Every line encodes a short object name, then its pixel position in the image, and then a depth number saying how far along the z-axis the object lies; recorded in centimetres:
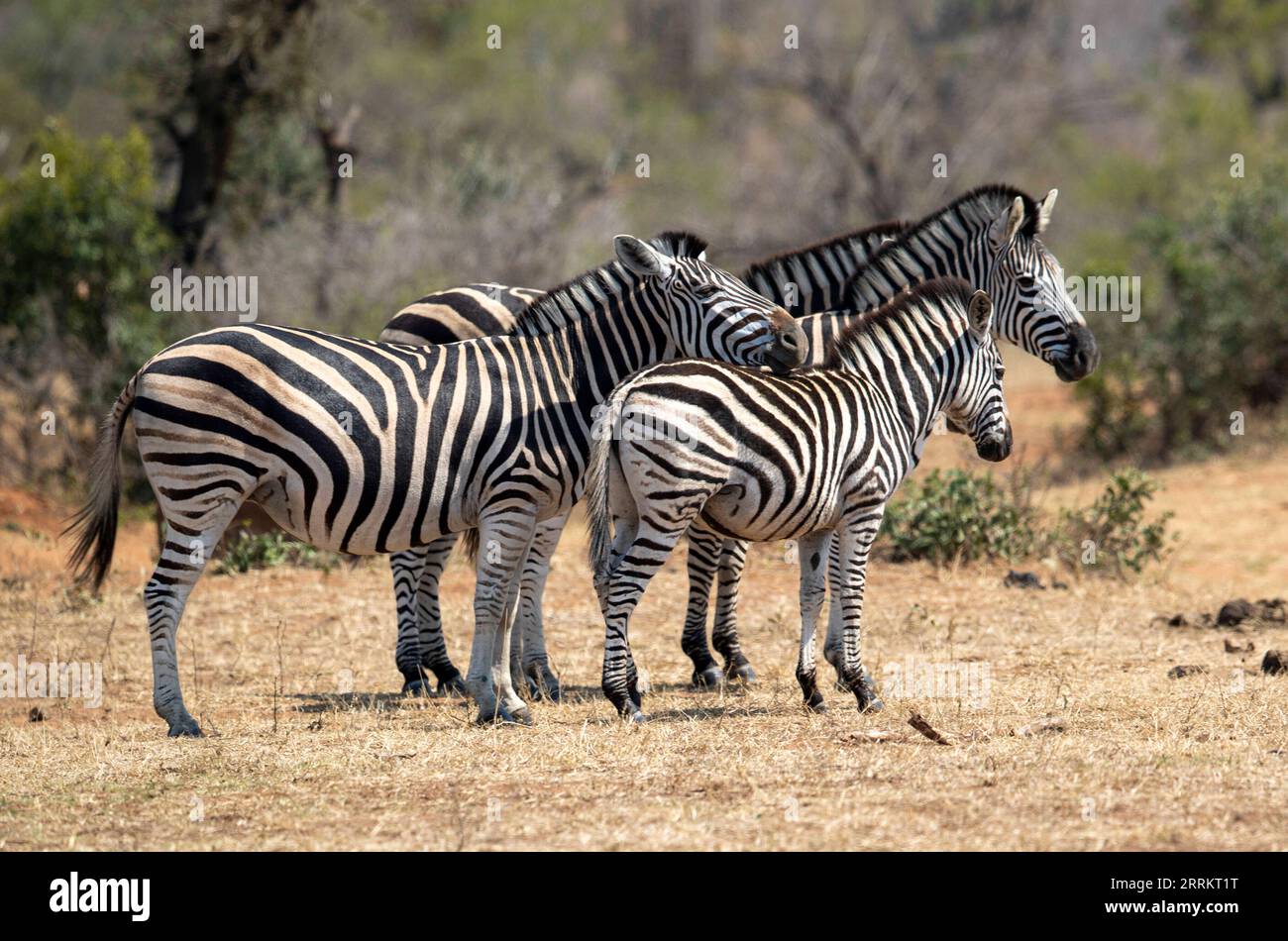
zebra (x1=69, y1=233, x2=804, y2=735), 771
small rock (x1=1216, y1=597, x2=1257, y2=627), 1069
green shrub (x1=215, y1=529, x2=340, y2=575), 1259
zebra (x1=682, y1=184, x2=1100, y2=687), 981
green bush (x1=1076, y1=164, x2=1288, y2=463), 1711
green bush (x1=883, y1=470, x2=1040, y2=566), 1257
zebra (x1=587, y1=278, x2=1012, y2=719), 754
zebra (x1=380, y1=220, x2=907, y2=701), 924
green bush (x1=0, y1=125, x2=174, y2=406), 1589
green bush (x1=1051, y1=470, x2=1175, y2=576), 1245
